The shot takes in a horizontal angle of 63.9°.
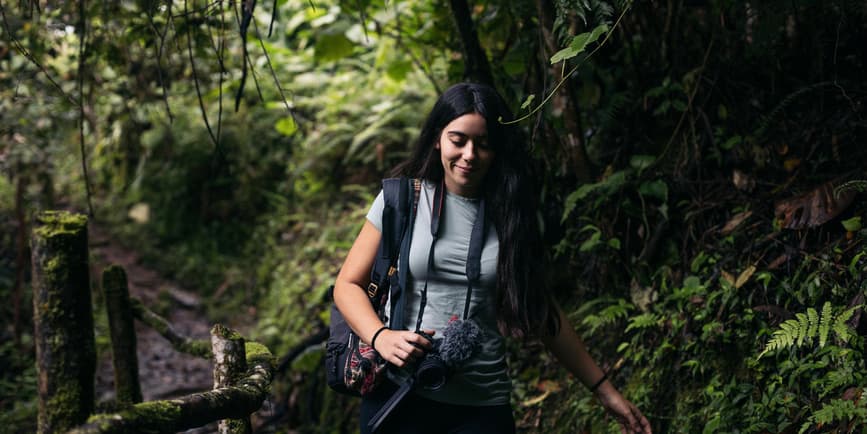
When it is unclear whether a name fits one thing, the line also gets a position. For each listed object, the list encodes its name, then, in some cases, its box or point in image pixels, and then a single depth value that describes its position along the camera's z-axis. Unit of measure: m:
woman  2.47
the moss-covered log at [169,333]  3.84
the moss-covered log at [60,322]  1.81
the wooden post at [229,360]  2.34
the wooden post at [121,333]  4.13
